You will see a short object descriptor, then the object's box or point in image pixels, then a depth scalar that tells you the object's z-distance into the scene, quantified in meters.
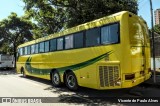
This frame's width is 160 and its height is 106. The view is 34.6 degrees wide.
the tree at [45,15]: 19.59
